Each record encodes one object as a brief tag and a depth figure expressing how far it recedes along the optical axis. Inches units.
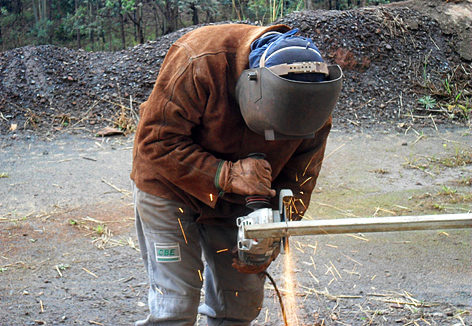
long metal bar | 75.0
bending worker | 78.8
